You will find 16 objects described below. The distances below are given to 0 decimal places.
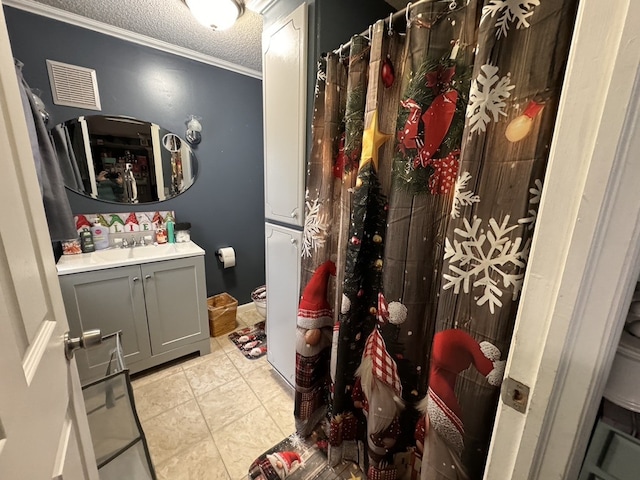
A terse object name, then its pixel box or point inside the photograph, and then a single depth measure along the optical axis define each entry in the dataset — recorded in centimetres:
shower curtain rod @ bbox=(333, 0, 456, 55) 81
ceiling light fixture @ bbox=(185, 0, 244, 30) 139
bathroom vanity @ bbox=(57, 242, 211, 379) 155
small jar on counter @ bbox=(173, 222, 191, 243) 222
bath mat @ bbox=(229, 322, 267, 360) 217
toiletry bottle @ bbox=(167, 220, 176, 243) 218
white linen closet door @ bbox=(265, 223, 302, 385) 153
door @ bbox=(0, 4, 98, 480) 37
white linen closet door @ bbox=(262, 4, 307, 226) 131
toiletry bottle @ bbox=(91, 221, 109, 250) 195
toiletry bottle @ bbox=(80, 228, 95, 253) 188
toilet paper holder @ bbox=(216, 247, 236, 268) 253
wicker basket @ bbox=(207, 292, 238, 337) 237
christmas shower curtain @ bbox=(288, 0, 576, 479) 66
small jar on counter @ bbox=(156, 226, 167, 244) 215
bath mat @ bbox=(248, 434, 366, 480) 127
